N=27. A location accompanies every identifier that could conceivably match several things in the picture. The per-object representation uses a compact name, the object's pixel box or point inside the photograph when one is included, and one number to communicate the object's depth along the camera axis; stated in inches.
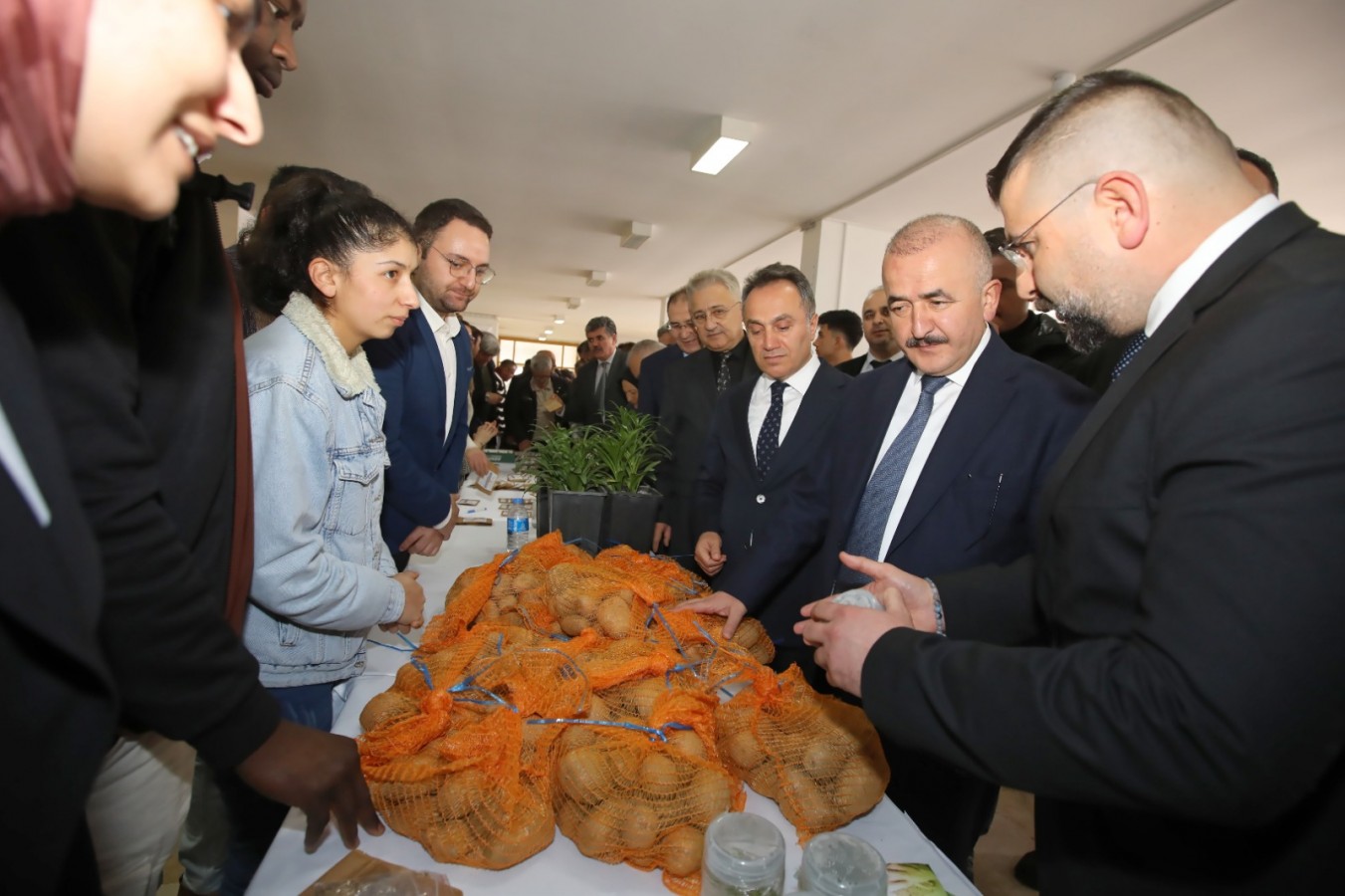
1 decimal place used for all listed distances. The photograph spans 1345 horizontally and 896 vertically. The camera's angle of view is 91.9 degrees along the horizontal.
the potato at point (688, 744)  41.2
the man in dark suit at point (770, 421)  90.1
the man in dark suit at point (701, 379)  129.8
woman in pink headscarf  15.0
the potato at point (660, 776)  38.0
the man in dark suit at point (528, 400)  288.0
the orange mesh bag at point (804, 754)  40.3
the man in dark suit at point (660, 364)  151.7
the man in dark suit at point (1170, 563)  23.8
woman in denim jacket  47.7
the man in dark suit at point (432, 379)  80.6
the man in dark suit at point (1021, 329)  105.7
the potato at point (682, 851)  35.6
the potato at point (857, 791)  40.3
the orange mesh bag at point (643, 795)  36.1
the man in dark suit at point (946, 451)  62.6
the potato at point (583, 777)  37.5
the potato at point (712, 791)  37.9
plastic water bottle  87.2
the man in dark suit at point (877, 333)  171.8
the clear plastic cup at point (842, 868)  33.2
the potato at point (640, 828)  35.8
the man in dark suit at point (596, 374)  249.5
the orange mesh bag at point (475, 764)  36.0
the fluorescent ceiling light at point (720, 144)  207.6
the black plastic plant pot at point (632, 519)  86.7
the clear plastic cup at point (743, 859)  32.5
